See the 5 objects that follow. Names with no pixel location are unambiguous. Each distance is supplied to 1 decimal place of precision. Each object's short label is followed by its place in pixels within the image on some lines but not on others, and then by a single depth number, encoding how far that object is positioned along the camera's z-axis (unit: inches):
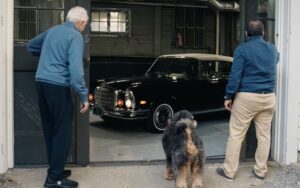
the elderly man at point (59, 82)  200.4
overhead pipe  737.6
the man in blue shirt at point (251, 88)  220.7
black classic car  377.9
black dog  201.2
